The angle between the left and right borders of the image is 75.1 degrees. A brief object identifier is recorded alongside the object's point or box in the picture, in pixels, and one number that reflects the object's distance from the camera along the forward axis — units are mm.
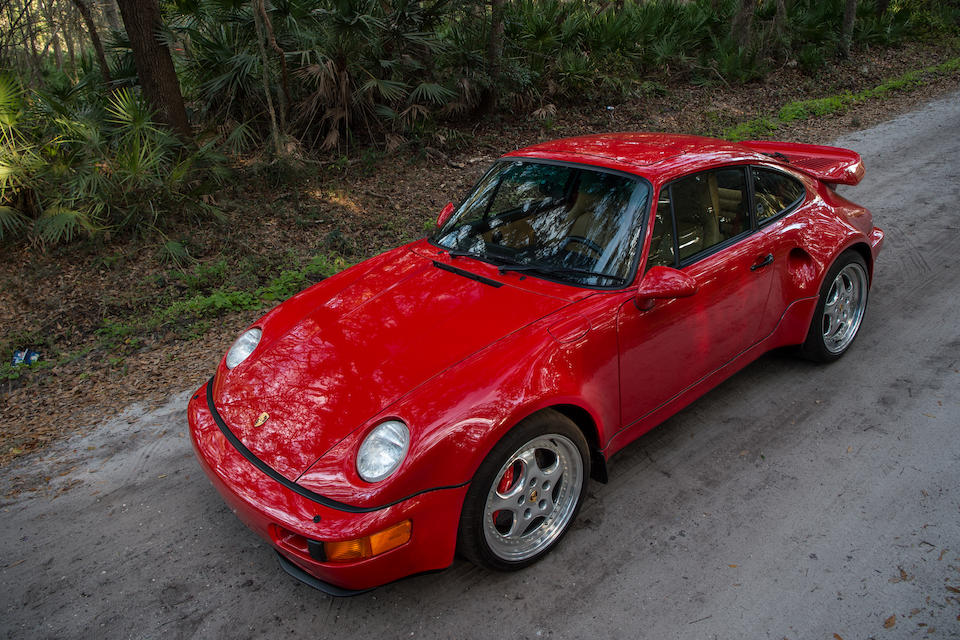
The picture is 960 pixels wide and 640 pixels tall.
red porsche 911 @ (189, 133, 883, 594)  2383
